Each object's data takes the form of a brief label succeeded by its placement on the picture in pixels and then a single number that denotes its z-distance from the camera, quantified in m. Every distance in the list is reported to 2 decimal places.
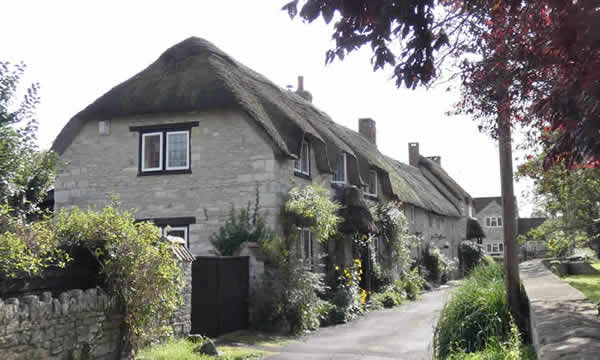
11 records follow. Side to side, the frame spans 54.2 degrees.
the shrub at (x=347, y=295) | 15.12
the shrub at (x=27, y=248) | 6.98
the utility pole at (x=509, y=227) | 8.03
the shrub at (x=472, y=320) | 7.57
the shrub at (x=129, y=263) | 8.51
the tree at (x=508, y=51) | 4.07
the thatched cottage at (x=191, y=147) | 15.55
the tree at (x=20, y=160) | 9.33
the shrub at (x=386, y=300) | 18.75
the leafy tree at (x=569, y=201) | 13.10
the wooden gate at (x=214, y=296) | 11.92
